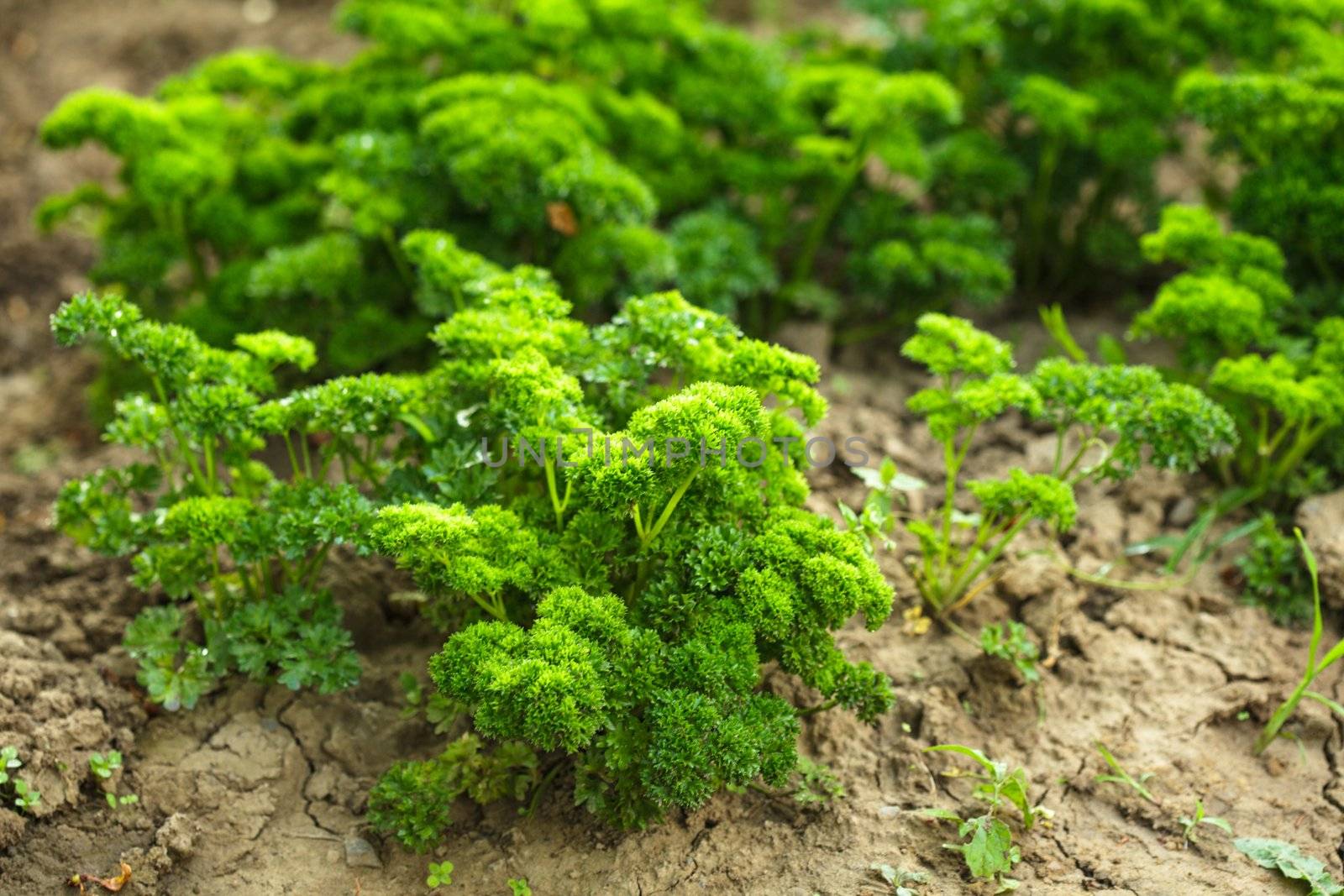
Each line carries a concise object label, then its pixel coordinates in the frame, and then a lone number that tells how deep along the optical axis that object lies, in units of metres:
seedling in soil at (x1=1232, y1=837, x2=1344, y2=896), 2.47
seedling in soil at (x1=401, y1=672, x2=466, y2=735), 2.63
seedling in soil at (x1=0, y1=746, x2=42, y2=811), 2.51
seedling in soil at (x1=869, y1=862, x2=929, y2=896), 2.45
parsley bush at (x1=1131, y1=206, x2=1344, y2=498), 3.10
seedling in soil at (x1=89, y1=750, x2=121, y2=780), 2.63
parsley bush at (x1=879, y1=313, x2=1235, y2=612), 2.80
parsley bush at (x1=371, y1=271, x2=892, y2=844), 2.28
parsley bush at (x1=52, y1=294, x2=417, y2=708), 2.68
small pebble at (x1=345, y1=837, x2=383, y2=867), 2.55
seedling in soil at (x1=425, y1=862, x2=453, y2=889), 2.48
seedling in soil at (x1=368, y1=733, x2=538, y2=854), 2.51
